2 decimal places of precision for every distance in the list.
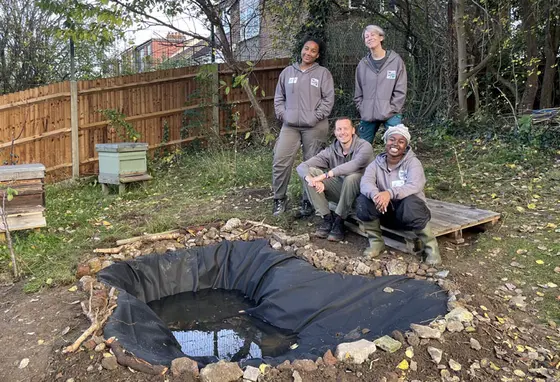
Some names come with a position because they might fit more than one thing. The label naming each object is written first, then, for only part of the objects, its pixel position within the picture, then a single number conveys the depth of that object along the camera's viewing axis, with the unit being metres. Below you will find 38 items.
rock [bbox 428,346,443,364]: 2.65
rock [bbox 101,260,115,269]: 4.23
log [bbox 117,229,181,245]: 4.75
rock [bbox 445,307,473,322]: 2.98
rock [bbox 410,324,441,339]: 2.82
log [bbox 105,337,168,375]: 2.60
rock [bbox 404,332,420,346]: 2.78
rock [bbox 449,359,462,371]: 2.61
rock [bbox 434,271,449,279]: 3.74
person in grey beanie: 3.84
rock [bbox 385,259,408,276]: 3.83
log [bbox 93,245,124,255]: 4.50
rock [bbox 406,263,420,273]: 3.85
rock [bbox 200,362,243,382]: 2.52
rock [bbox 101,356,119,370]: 2.64
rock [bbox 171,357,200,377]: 2.58
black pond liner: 3.18
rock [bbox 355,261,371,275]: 3.93
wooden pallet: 4.16
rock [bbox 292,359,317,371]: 2.58
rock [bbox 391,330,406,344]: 2.80
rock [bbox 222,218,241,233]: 5.09
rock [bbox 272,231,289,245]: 4.63
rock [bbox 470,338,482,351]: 2.77
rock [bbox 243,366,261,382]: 2.53
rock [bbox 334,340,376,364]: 2.65
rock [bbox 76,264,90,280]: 4.03
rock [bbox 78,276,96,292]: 3.72
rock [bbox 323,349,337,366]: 2.63
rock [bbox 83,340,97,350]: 2.83
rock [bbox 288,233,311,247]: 4.55
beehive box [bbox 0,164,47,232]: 4.75
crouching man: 4.45
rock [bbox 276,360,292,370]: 2.59
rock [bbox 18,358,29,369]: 2.78
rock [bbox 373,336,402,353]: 2.72
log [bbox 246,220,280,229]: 5.08
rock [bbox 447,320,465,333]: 2.90
